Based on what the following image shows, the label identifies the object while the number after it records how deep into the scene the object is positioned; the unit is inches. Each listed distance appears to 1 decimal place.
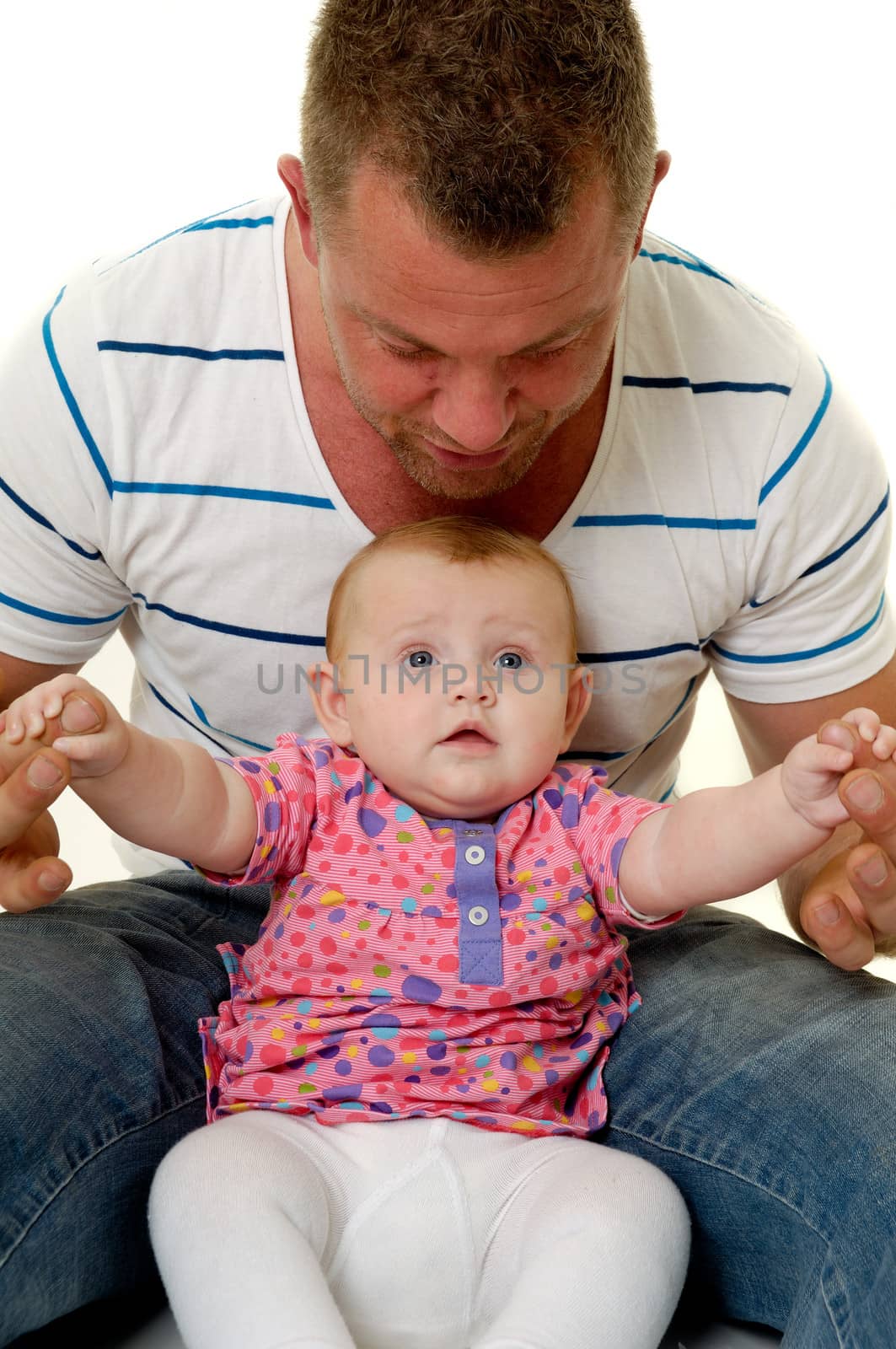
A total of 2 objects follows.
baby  43.3
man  44.1
